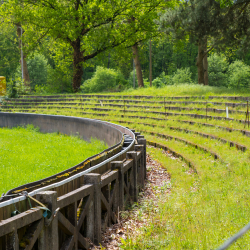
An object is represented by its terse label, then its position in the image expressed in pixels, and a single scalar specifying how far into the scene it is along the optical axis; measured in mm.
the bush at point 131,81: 64637
